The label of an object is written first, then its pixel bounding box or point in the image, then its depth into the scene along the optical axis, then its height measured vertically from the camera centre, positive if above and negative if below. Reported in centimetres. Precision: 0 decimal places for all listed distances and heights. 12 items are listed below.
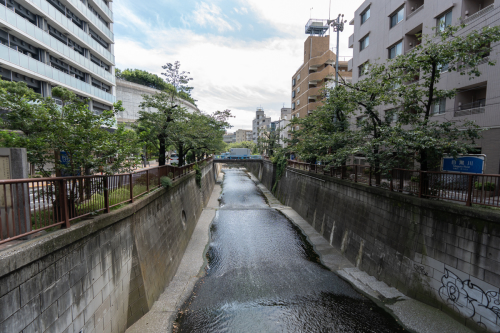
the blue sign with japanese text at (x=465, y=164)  908 -48
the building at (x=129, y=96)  4834 +1075
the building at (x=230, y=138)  16530 +780
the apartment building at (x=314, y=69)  4509 +1598
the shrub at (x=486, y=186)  755 -113
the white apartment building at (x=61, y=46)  1747 +897
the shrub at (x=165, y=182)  1324 -187
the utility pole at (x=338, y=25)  2336 +1262
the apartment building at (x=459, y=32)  1378 +827
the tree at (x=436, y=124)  927 +114
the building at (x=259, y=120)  12838 +1602
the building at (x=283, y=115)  6745 +1263
